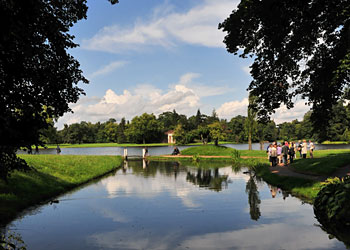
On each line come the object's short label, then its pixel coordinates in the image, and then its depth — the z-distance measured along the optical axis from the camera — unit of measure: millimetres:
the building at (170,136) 141125
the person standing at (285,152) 26906
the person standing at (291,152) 27781
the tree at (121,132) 149400
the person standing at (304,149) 29984
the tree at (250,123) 53075
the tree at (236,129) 132000
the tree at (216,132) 59369
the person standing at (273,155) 26719
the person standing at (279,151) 27875
